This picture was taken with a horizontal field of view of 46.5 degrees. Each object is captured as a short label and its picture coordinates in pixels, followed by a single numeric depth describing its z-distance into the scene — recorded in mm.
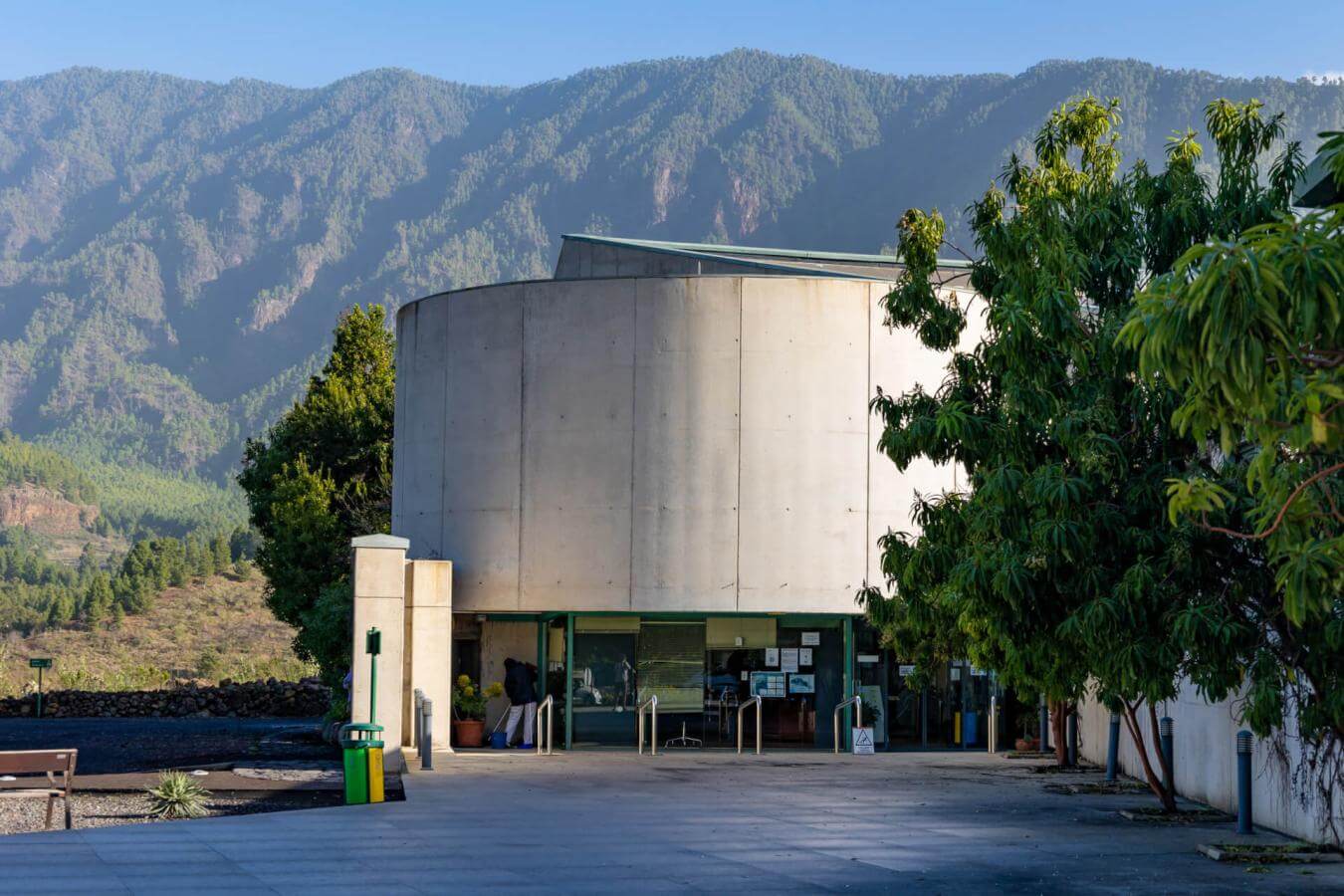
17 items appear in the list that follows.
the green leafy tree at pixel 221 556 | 99938
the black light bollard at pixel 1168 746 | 18469
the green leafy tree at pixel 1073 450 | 14172
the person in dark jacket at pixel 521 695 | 28578
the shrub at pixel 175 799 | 17984
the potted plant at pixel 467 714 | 28391
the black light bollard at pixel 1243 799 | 16484
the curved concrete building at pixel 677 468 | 27672
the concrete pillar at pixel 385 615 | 23812
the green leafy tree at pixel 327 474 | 44938
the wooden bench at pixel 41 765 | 16625
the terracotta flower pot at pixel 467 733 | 28406
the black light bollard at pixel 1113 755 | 22656
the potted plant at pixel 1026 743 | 29375
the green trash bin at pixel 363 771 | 19094
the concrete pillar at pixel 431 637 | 27406
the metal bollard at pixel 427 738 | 24188
